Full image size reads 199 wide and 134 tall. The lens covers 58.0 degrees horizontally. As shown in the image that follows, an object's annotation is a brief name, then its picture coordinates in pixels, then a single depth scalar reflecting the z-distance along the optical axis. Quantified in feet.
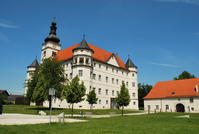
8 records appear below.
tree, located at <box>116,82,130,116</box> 91.45
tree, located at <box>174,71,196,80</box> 226.87
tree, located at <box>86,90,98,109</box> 107.65
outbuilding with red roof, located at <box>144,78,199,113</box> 148.77
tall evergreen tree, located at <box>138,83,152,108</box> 231.57
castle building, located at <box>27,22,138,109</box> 144.87
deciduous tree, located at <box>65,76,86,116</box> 76.43
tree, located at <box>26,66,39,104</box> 117.23
